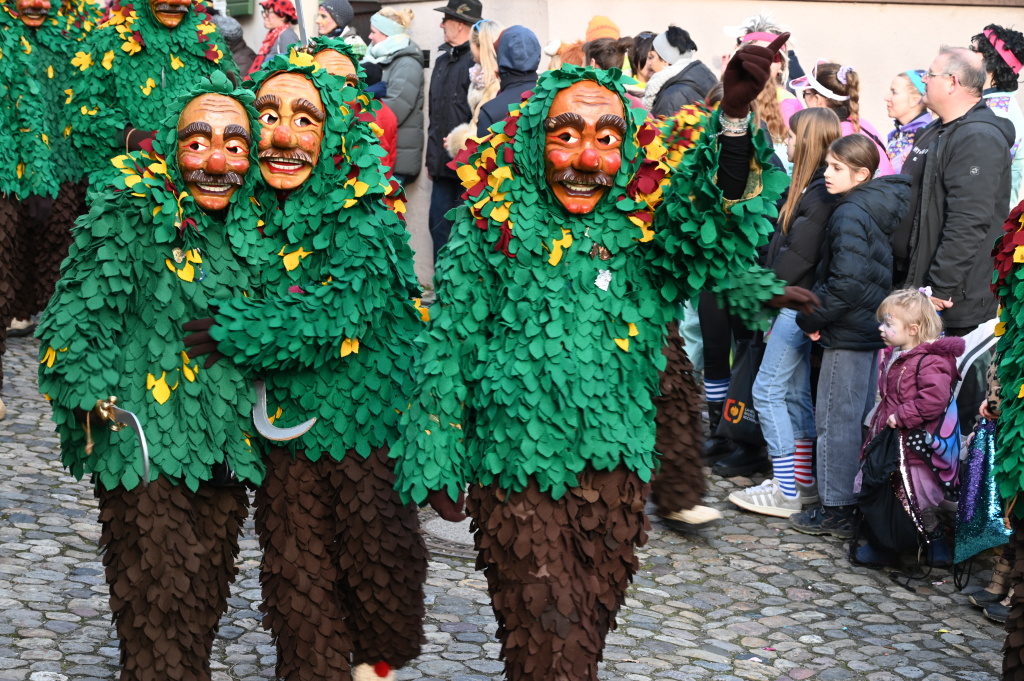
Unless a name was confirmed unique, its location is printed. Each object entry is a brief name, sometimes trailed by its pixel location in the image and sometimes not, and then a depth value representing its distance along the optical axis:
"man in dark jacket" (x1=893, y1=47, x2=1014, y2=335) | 6.25
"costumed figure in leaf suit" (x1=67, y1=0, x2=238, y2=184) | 7.16
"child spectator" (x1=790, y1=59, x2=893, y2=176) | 7.16
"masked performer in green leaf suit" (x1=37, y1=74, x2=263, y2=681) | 3.95
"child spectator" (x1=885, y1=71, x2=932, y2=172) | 7.22
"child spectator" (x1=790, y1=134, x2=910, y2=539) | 6.12
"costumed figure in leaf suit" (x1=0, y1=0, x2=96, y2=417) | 7.40
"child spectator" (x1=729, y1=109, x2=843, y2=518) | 6.38
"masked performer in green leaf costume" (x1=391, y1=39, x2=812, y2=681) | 3.81
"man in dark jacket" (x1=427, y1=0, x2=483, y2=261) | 9.52
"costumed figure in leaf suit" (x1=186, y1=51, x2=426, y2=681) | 4.15
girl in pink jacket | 5.68
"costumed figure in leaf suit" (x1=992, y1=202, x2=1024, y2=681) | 3.99
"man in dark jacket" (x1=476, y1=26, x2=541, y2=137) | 7.93
